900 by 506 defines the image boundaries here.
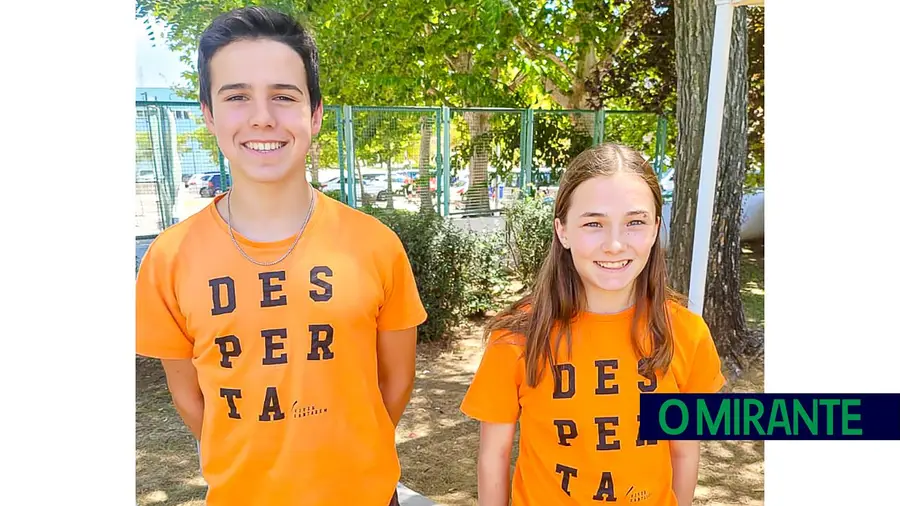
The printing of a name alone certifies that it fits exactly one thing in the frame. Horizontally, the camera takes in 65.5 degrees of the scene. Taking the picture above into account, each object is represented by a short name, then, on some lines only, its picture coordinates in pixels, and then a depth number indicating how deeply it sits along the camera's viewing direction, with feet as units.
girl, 5.06
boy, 4.77
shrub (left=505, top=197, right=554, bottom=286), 21.07
